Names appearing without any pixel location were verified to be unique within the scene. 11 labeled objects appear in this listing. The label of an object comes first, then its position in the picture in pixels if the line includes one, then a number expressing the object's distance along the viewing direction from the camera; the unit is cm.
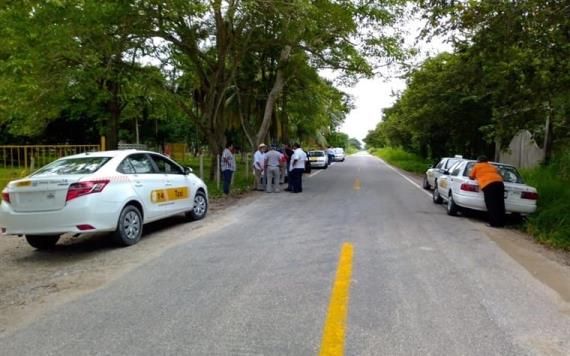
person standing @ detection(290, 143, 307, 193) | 1595
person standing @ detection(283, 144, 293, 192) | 1941
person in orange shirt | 1015
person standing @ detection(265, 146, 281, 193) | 1608
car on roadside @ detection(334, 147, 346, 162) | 5268
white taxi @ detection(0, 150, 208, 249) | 682
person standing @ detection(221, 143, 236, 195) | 1543
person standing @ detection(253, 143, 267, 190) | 1691
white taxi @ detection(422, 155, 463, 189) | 1617
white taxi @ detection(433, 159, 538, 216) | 1048
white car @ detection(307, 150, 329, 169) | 3431
